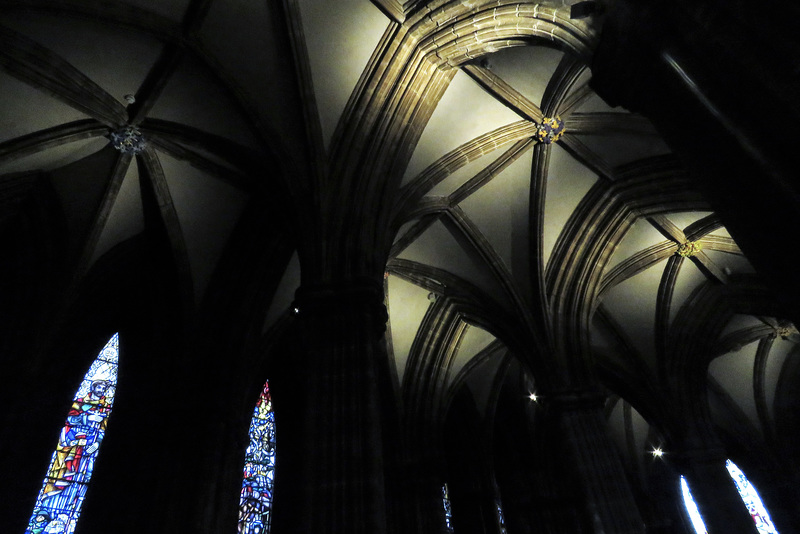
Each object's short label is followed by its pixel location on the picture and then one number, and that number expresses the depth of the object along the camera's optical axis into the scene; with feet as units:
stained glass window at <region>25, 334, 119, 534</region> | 29.66
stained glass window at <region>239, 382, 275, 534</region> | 36.65
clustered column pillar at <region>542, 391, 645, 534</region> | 33.04
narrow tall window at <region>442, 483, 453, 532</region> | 51.28
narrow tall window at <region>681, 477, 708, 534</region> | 66.83
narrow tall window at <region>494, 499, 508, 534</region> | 53.31
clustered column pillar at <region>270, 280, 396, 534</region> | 20.53
